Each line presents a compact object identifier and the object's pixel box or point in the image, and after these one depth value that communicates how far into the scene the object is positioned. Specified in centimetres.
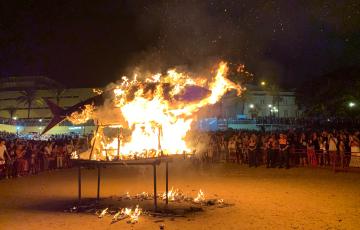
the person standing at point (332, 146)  1868
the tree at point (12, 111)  6875
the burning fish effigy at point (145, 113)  1033
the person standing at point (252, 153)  2186
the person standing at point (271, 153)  2076
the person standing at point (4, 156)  1755
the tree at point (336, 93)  3088
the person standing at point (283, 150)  2028
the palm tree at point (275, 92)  6912
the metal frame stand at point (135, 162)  986
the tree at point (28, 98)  6794
